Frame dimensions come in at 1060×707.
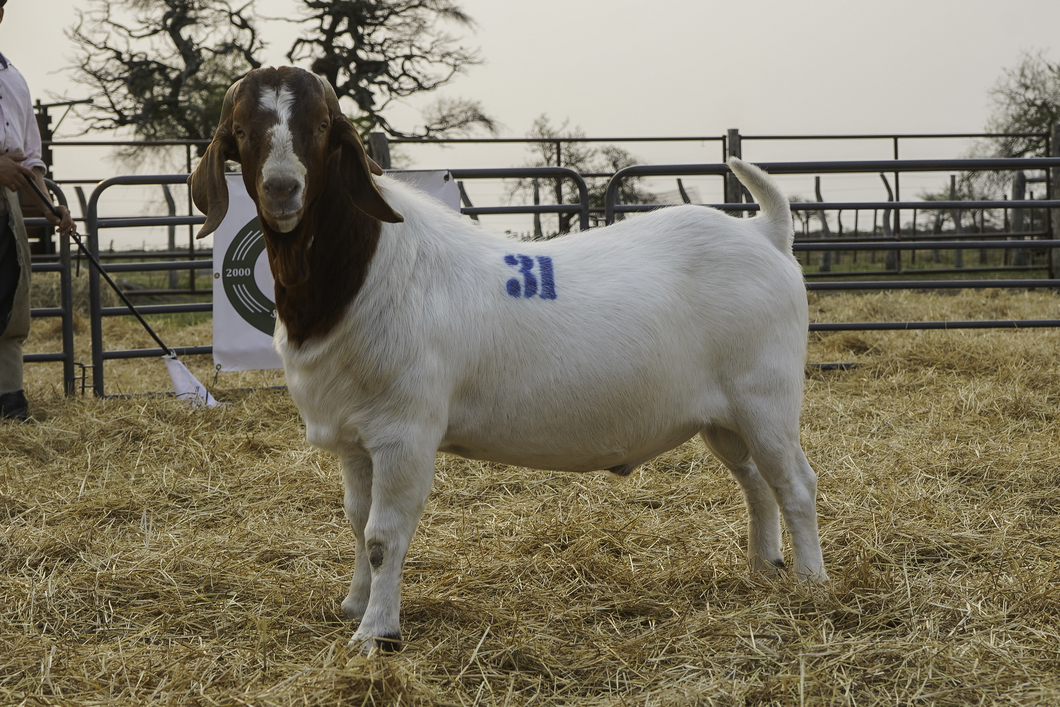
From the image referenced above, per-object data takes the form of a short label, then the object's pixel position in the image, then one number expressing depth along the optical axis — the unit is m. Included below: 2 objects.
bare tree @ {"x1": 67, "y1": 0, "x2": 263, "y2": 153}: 20.91
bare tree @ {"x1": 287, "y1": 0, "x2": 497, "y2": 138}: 22.73
